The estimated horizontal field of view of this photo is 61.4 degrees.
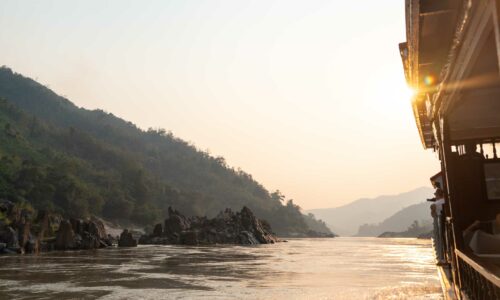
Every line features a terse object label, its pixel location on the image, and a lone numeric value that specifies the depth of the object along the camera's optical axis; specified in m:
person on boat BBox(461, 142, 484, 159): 11.12
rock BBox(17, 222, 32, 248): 37.91
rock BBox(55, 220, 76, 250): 43.47
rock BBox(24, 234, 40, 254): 38.22
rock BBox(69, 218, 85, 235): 49.34
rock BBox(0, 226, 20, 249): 36.59
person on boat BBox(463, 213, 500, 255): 6.91
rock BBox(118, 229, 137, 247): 55.12
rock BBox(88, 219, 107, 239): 51.34
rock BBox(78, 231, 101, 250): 46.37
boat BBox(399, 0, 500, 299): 4.34
